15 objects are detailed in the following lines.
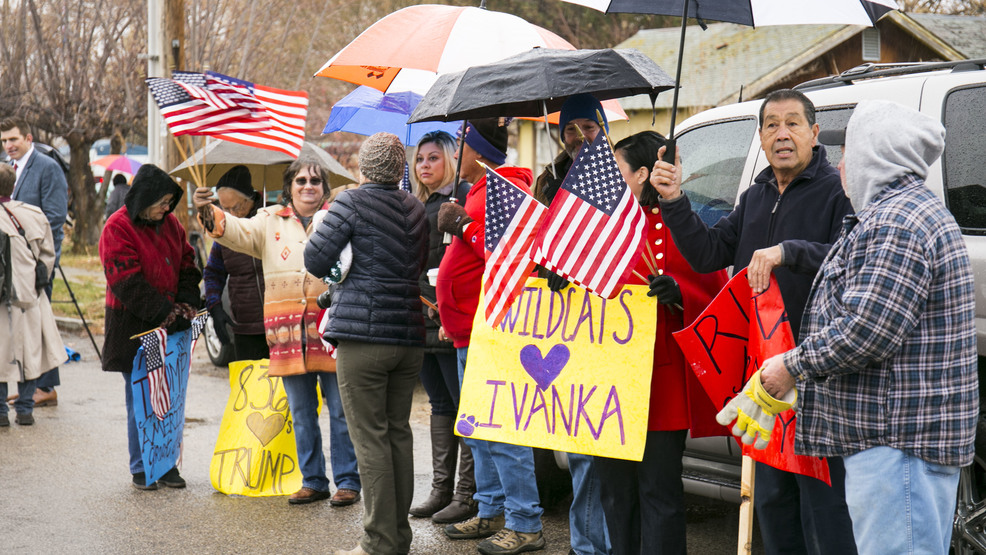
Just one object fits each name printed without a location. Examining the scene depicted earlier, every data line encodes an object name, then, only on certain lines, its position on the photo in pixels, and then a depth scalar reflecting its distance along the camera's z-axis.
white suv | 3.87
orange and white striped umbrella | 5.05
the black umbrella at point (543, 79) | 3.88
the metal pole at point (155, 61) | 10.59
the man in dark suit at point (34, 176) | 9.23
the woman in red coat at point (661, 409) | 3.84
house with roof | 18.62
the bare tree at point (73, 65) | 19.98
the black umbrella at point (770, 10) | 4.18
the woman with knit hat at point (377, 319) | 4.79
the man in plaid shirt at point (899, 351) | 2.83
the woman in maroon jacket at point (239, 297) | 6.39
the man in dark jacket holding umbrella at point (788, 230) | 3.44
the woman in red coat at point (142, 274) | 6.07
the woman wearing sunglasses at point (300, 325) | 5.92
